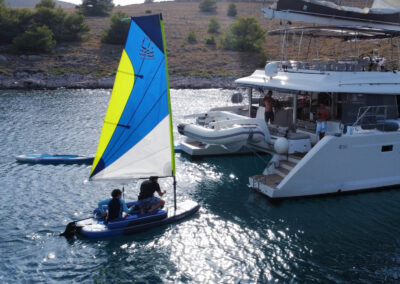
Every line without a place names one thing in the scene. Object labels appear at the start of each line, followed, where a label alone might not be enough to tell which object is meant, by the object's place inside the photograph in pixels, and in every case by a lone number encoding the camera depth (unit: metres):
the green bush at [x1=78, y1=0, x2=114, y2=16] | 102.25
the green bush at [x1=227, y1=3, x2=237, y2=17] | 117.64
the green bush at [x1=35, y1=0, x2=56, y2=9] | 84.31
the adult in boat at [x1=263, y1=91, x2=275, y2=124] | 19.28
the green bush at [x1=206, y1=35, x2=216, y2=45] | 82.88
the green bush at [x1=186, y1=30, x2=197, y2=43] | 84.04
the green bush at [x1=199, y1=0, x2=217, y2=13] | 123.88
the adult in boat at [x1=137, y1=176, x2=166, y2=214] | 13.37
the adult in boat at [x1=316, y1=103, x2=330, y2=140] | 16.42
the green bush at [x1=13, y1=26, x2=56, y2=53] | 66.38
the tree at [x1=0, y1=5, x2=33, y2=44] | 70.62
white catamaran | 15.48
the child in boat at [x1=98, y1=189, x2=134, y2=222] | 12.37
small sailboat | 12.64
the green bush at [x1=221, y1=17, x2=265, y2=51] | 77.56
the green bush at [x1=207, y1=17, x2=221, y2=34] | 94.75
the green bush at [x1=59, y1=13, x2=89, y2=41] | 75.50
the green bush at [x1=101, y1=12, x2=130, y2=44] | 76.06
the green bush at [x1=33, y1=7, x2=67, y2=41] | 75.44
